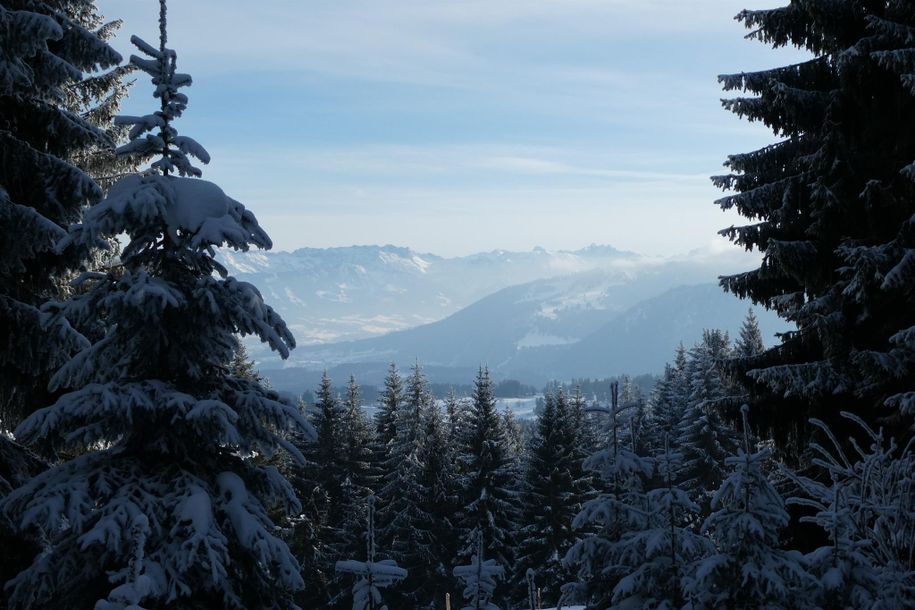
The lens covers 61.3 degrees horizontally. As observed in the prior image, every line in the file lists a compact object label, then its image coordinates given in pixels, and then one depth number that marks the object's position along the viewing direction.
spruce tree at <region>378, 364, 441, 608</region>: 37.75
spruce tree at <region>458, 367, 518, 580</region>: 37.72
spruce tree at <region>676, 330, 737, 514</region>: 38.78
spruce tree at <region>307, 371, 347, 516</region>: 41.34
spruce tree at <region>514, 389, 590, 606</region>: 37.19
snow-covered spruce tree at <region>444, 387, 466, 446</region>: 43.75
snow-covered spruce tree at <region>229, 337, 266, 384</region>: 30.99
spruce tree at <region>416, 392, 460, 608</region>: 37.81
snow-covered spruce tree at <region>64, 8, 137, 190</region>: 13.88
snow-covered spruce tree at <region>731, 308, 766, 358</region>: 49.44
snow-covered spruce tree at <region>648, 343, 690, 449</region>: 46.75
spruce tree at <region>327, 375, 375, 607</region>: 38.69
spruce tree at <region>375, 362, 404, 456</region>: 43.84
